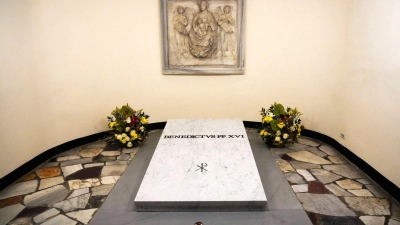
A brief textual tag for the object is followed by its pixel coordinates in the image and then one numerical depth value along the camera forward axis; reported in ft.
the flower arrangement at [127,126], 13.87
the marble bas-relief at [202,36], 15.08
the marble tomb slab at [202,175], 8.34
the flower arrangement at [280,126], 13.58
